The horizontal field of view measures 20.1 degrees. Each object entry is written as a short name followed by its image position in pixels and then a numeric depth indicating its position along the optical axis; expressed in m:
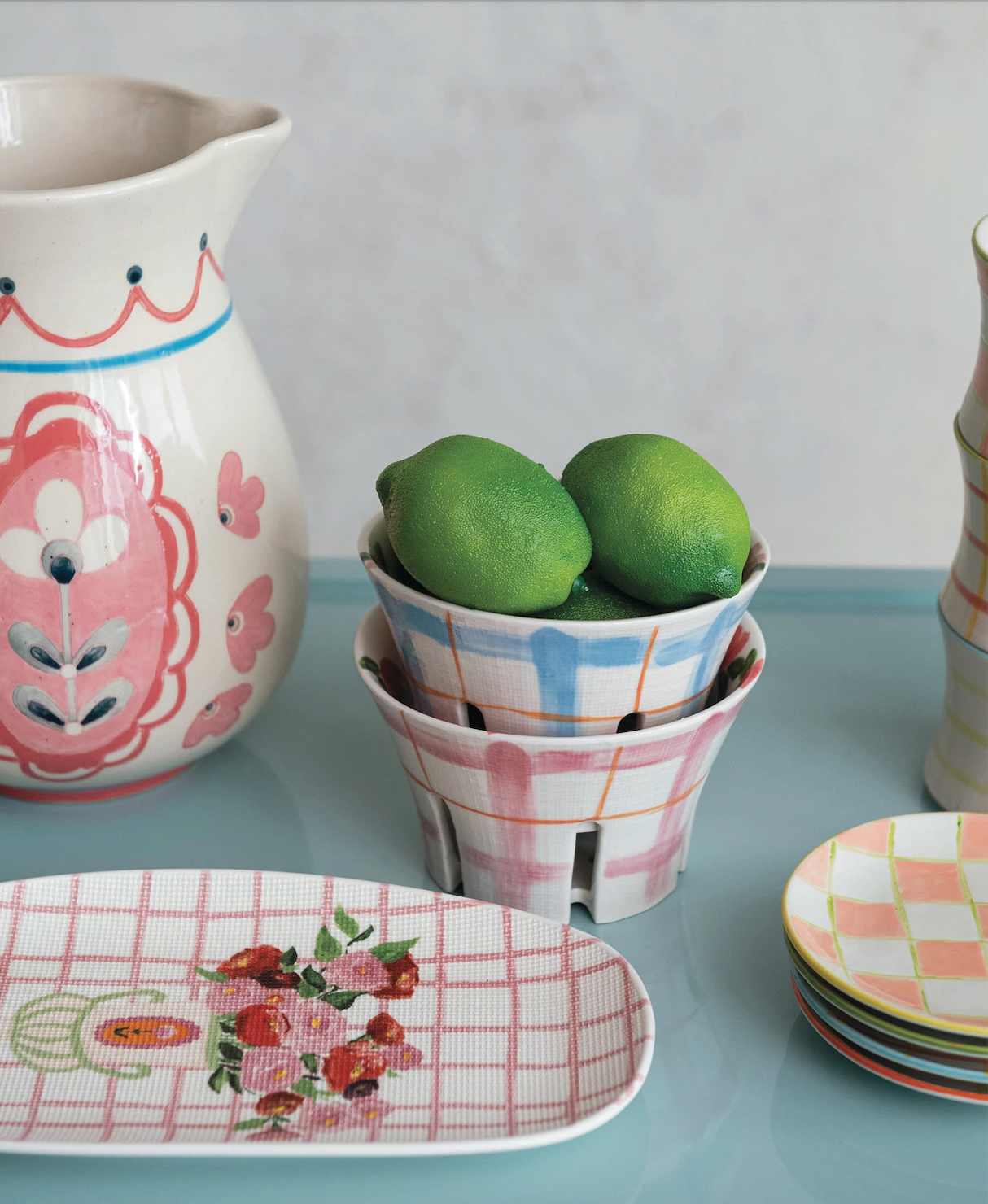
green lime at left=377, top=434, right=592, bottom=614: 0.75
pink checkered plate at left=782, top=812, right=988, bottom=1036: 0.76
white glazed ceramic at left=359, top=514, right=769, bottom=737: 0.75
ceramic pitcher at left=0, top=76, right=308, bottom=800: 0.77
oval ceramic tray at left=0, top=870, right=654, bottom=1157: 0.73
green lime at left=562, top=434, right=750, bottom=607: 0.75
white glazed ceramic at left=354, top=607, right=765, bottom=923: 0.76
